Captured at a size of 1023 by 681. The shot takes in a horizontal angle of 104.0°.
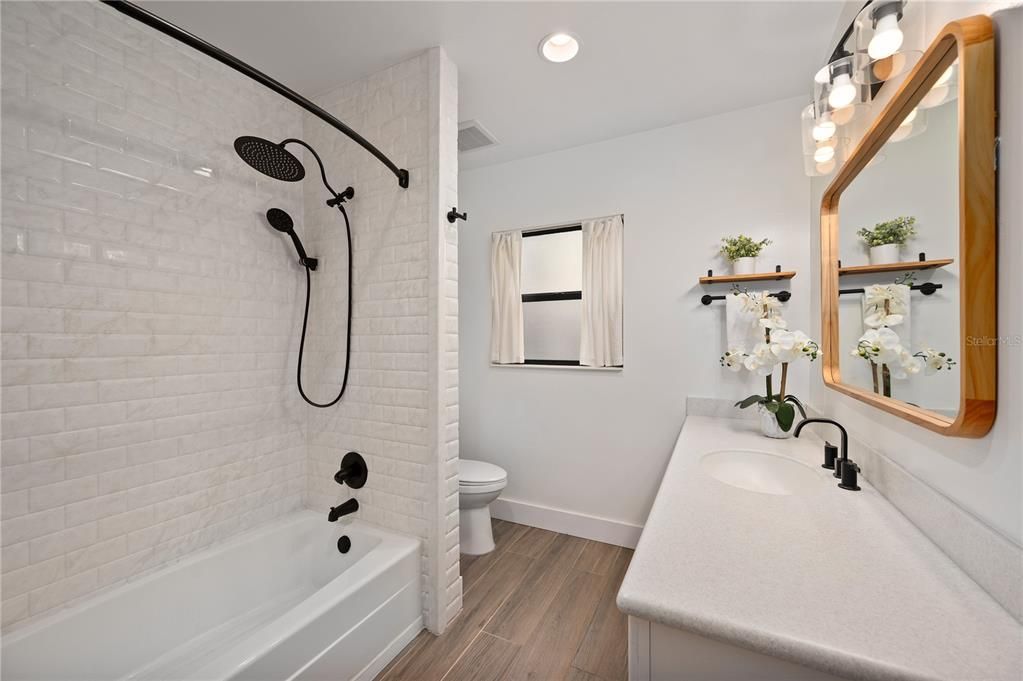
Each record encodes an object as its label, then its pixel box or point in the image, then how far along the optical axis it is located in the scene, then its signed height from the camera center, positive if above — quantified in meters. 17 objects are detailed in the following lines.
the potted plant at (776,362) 1.72 -0.11
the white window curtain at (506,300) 2.80 +0.27
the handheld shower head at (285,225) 1.96 +0.57
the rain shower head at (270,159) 1.34 +0.65
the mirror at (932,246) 0.73 +0.22
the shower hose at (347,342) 1.95 -0.01
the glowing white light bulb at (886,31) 1.04 +0.82
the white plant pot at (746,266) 2.08 +0.38
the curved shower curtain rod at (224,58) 0.96 +0.79
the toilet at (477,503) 2.25 -0.95
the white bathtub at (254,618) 1.19 -0.98
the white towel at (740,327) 2.07 +0.06
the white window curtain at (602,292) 2.49 +0.30
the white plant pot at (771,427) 1.78 -0.39
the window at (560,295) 2.50 +0.30
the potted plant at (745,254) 2.08 +0.45
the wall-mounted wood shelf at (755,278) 2.02 +0.32
